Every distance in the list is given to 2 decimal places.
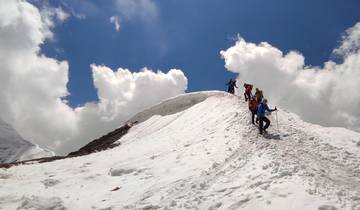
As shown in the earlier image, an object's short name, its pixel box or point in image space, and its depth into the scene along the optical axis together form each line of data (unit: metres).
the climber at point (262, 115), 24.40
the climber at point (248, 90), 35.88
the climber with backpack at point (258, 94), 30.34
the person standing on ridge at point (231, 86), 42.69
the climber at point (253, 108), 26.59
